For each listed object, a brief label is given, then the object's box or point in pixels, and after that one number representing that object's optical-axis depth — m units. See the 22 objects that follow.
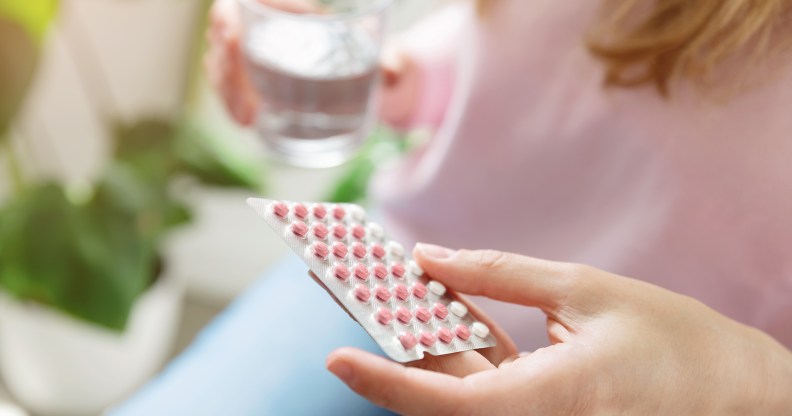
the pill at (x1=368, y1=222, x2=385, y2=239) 0.55
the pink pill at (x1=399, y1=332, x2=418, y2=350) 0.48
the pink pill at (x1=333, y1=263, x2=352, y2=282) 0.50
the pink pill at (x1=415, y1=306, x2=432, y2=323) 0.51
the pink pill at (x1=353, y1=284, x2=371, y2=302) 0.49
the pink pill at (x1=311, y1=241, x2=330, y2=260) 0.50
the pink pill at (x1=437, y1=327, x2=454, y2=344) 0.50
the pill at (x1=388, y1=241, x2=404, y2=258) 0.55
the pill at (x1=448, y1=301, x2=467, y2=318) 0.53
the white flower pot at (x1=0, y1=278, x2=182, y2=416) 1.12
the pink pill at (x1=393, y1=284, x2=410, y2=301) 0.51
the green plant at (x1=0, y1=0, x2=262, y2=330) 1.03
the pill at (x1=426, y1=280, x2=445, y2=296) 0.54
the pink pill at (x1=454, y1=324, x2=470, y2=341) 0.52
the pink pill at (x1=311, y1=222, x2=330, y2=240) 0.51
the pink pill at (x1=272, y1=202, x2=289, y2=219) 0.50
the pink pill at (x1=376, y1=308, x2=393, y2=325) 0.49
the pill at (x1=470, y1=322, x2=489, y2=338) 0.53
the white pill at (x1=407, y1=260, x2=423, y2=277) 0.54
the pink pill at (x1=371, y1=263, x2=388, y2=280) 0.52
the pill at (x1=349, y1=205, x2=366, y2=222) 0.55
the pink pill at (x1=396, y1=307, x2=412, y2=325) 0.50
